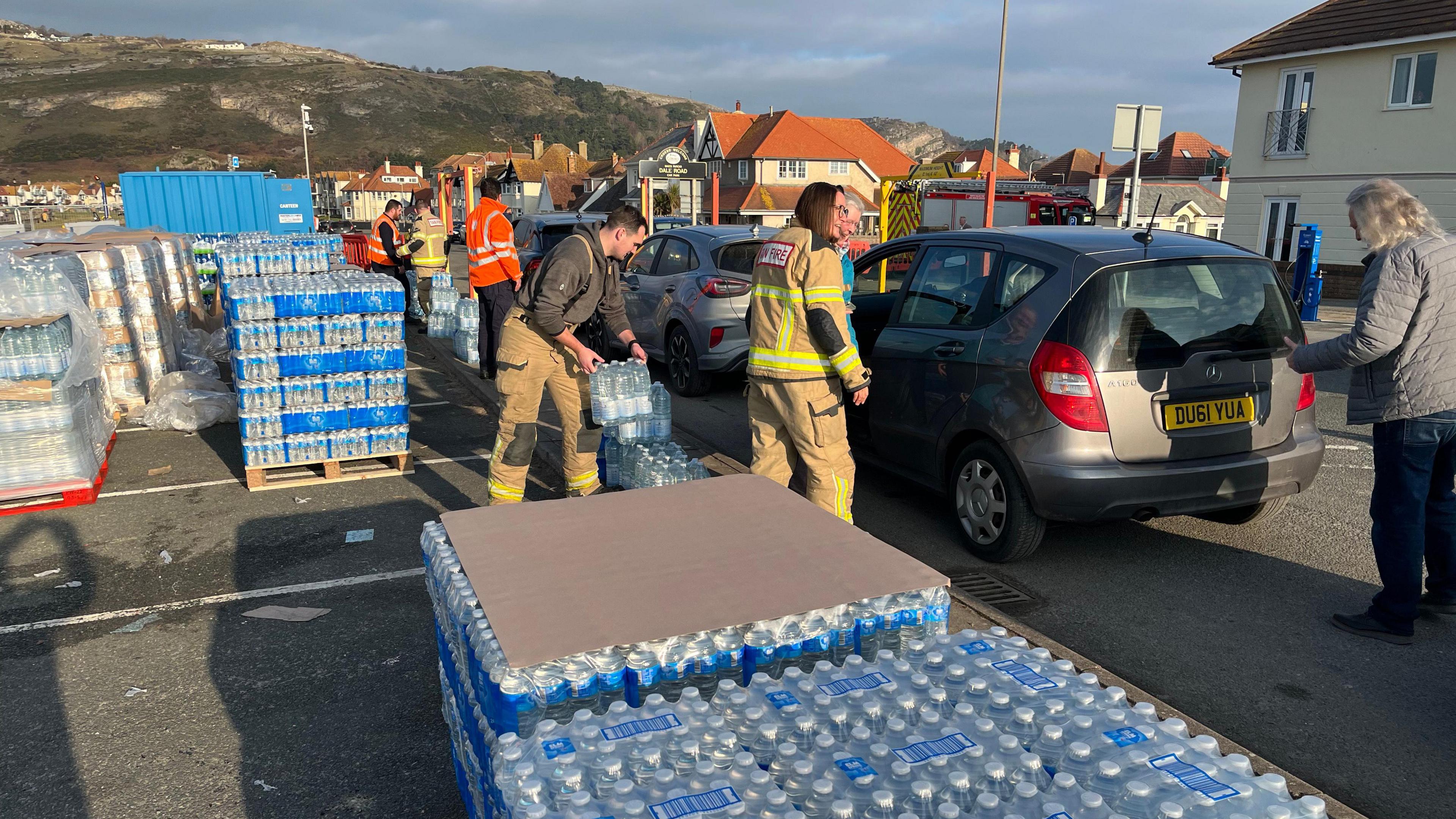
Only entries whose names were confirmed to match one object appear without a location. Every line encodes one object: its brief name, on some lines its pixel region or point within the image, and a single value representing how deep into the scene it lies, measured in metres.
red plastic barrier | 21.44
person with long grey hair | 3.90
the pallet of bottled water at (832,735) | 1.65
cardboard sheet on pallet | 2.30
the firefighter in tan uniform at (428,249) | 15.32
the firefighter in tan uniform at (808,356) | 4.36
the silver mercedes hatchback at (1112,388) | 4.52
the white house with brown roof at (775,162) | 57.16
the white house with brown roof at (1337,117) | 20.31
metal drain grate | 4.61
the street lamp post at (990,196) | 15.95
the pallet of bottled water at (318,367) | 6.36
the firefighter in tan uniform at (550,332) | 5.20
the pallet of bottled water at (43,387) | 6.03
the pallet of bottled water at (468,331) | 11.20
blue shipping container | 19.38
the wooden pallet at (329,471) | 6.57
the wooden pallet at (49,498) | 6.09
